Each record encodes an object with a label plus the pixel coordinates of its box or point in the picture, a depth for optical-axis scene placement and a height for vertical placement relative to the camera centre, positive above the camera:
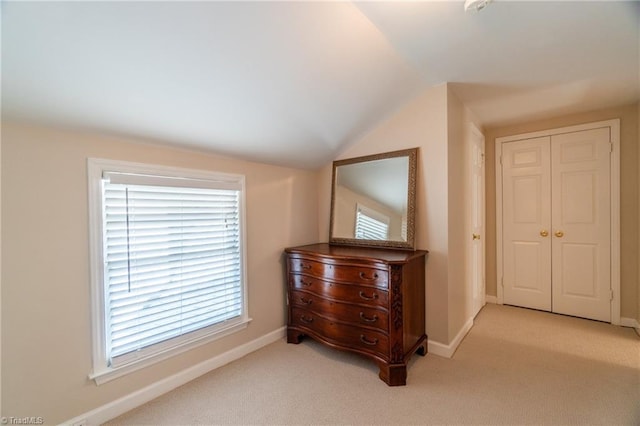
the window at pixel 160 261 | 1.63 -0.33
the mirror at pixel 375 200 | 2.42 +0.11
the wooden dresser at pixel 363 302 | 1.96 -0.73
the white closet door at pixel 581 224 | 2.89 -0.17
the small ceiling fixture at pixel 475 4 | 1.37 +1.06
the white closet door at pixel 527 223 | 3.22 -0.17
